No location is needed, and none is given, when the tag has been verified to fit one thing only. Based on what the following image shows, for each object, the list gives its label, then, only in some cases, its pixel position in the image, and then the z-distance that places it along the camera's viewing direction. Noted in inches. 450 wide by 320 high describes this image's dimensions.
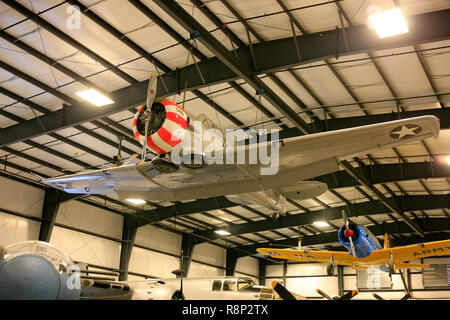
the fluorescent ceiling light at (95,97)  498.3
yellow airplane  604.4
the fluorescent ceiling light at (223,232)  1019.9
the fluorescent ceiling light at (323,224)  1032.8
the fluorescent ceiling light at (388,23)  366.1
